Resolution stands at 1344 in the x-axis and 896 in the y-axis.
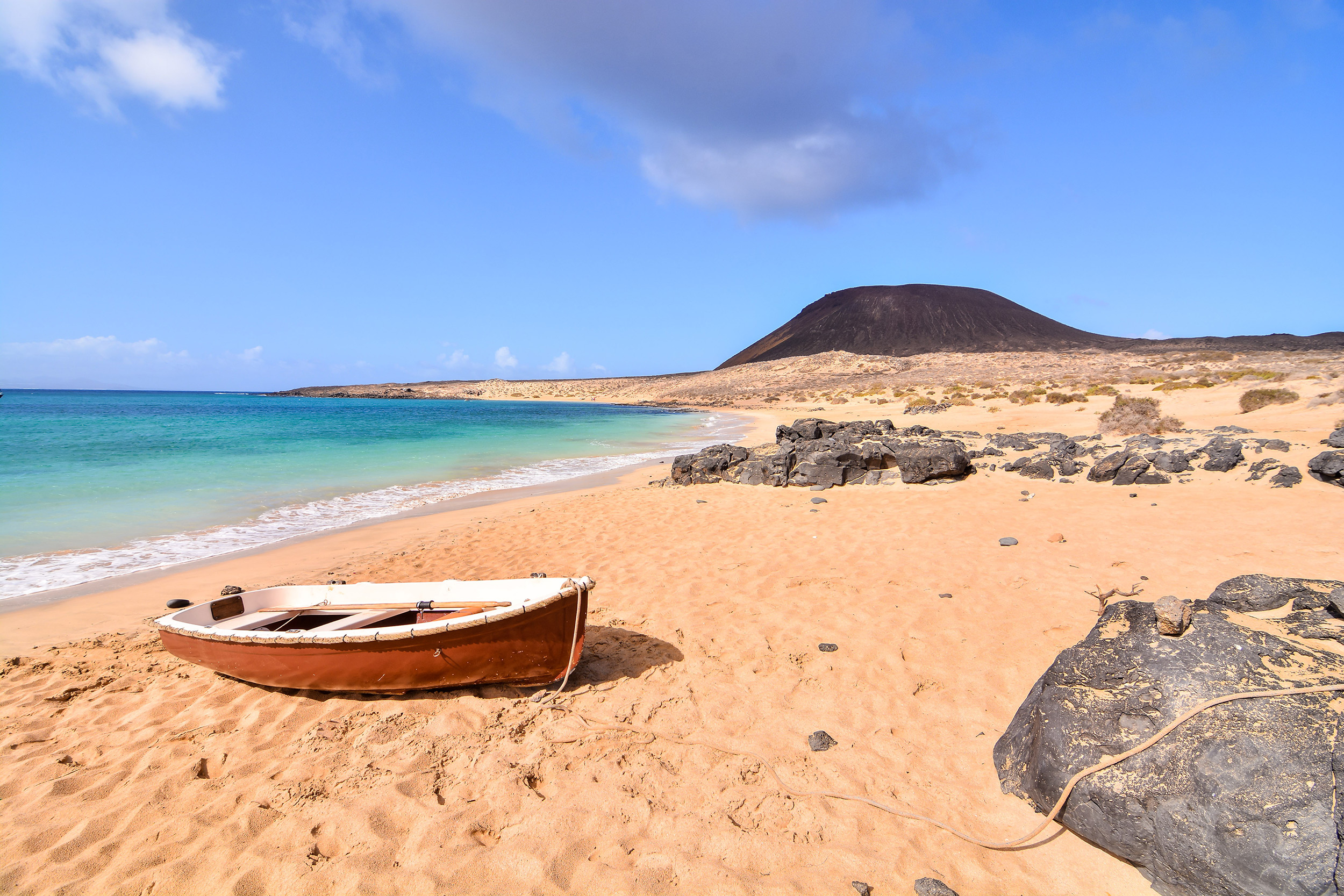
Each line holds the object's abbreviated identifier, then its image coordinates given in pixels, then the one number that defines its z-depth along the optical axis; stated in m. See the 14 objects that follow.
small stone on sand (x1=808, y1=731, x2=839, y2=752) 3.95
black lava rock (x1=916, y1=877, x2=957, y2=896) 2.80
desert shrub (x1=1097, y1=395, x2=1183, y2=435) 15.37
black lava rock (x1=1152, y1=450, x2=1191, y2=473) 10.82
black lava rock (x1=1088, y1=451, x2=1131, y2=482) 11.10
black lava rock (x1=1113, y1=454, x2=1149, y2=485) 10.75
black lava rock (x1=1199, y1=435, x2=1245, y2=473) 10.54
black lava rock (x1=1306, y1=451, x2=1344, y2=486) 9.02
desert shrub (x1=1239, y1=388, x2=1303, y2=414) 17.67
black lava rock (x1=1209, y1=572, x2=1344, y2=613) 3.75
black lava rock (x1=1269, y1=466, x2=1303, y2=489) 9.43
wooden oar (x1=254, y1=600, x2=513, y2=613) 5.36
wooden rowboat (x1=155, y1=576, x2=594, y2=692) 4.38
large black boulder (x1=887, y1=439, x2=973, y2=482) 12.09
